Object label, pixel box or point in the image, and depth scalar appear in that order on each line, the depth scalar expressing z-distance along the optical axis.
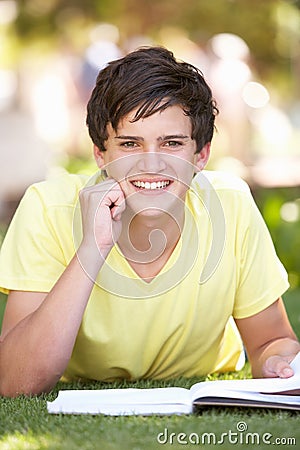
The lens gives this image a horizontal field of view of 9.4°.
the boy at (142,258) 4.50
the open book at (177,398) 4.03
